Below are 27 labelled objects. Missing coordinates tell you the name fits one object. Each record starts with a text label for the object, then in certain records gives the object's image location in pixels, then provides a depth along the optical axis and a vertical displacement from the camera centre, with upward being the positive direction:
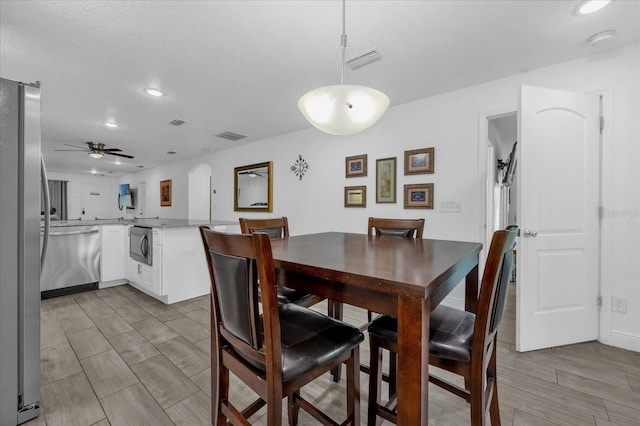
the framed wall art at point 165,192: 7.30 +0.51
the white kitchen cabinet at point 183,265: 3.12 -0.65
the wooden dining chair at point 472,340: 0.93 -0.50
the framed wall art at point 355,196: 3.75 +0.22
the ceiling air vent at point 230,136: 4.77 +1.35
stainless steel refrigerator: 1.34 -0.20
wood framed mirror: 4.99 +0.45
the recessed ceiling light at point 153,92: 2.98 +1.33
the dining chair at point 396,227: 2.19 -0.13
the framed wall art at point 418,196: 3.18 +0.19
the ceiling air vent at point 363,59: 2.29 +1.33
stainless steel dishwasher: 3.30 -0.63
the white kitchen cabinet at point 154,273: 3.09 -0.73
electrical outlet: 2.22 -0.75
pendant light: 1.45 +0.58
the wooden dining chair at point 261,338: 0.86 -0.48
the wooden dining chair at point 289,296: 1.73 -0.54
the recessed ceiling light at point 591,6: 1.72 +1.32
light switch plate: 3.00 +0.06
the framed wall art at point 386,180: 3.47 +0.41
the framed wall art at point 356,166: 3.73 +0.64
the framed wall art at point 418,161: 3.17 +0.60
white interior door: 2.21 -0.05
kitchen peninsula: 3.12 -0.59
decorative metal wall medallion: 4.43 +0.73
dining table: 0.79 -0.23
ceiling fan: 4.89 +1.10
